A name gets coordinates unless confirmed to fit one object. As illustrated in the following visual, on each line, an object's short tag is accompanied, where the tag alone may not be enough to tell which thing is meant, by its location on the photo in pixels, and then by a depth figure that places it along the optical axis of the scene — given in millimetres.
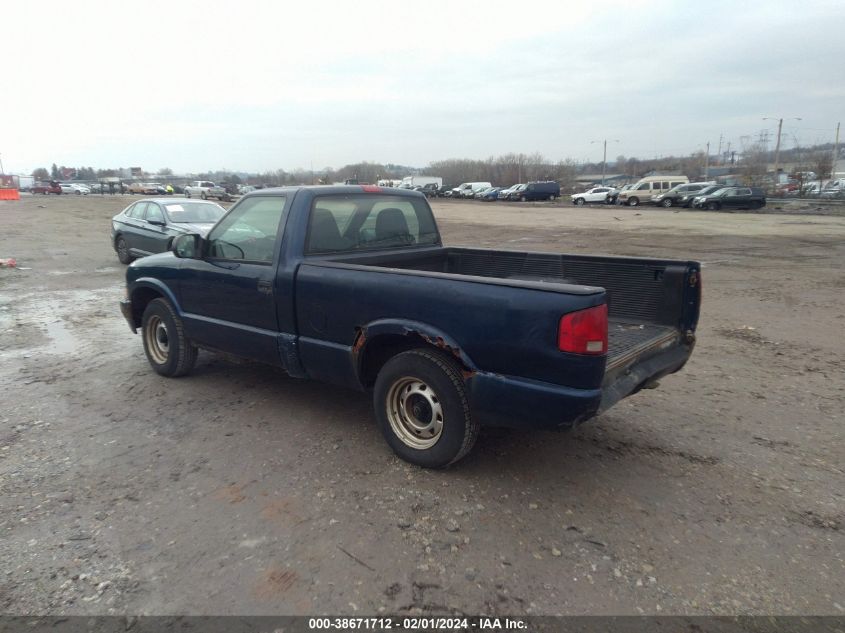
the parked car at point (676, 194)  41719
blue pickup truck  3176
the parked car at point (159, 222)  11445
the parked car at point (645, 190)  44344
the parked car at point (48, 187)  74562
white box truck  80844
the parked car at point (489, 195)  59750
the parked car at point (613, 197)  47291
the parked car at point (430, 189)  70250
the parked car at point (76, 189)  75256
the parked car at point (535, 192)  56188
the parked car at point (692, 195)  39844
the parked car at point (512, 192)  56844
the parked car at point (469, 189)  65975
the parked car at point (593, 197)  48094
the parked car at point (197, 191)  51000
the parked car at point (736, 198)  38031
